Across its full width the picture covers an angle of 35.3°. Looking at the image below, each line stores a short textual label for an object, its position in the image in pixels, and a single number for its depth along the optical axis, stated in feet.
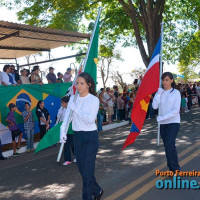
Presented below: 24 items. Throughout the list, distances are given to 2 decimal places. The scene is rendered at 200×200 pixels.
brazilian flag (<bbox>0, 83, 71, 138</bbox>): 32.99
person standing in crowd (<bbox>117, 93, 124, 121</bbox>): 54.03
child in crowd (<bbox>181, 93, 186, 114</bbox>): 64.08
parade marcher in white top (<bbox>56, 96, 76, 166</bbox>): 25.06
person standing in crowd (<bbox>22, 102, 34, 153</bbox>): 32.96
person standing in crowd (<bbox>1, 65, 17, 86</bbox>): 34.42
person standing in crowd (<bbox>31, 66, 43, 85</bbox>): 39.22
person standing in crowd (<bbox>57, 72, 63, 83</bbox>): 45.50
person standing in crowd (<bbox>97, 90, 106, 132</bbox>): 45.14
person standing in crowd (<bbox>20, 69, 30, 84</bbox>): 39.32
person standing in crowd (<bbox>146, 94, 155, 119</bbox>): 59.26
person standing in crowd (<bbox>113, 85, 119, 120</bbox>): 54.29
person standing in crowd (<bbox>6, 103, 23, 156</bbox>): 31.42
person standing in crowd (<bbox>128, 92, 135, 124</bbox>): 52.95
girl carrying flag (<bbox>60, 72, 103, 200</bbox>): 13.62
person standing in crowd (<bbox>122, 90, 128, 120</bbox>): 54.85
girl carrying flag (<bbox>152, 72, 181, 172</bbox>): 18.25
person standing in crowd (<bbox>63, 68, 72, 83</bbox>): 45.37
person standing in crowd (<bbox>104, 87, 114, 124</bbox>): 50.24
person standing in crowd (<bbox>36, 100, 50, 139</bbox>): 34.91
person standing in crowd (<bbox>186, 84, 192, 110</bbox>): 71.10
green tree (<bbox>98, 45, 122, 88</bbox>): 135.29
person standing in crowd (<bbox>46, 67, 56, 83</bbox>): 43.52
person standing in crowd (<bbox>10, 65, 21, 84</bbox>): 37.32
